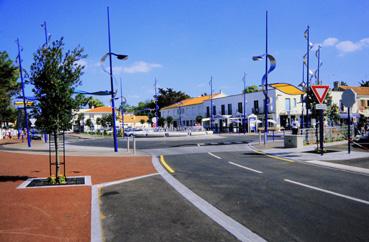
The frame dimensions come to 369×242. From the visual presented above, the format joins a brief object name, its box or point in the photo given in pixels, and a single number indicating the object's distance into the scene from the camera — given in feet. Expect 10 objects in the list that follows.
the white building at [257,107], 177.99
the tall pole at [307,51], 72.69
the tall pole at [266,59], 76.38
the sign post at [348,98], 47.36
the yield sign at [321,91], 47.09
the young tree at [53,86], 30.12
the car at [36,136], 160.04
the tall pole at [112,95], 62.49
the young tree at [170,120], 272.84
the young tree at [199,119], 235.85
